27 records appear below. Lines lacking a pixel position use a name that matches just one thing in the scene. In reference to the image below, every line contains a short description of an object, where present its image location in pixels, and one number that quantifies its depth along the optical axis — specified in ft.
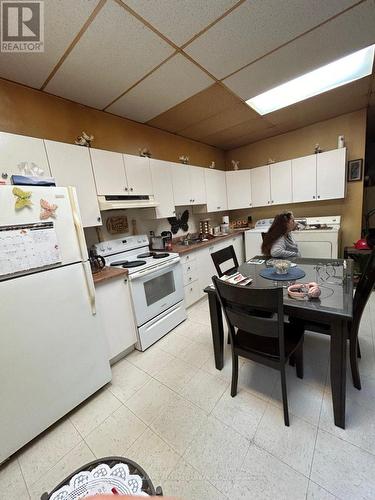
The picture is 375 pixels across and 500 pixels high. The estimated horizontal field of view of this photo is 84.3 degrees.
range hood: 7.26
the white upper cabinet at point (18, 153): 5.25
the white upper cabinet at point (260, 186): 13.25
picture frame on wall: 10.80
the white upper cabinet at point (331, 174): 10.67
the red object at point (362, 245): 10.28
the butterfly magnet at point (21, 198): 4.20
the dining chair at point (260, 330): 3.90
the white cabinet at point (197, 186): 11.30
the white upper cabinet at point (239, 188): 13.85
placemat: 5.52
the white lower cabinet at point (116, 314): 6.29
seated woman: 7.66
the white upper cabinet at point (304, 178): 11.57
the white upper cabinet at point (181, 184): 10.27
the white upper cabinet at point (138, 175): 8.18
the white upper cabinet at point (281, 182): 12.38
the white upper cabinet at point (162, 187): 9.25
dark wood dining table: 3.89
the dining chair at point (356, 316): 4.63
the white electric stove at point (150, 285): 7.16
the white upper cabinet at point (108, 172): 7.16
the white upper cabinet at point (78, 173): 6.13
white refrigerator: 4.18
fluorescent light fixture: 6.73
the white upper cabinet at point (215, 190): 12.52
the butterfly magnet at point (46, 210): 4.56
